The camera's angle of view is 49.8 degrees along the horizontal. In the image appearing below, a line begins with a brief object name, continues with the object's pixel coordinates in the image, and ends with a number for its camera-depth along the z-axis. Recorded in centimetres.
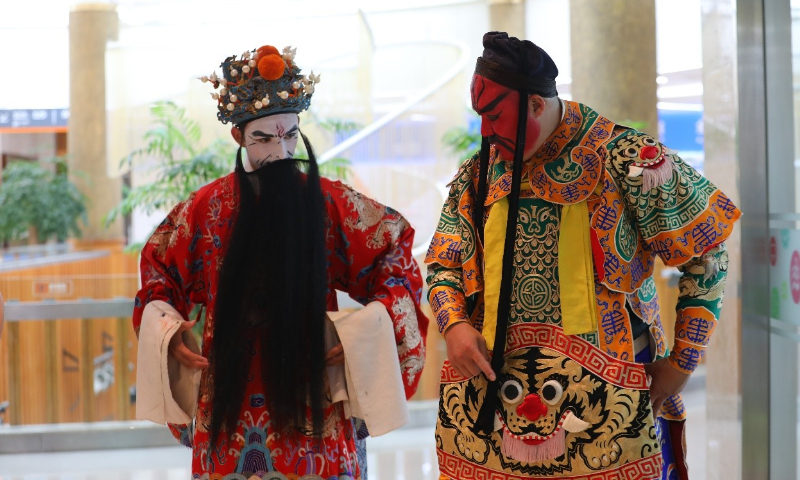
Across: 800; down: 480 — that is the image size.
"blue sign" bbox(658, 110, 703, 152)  951
